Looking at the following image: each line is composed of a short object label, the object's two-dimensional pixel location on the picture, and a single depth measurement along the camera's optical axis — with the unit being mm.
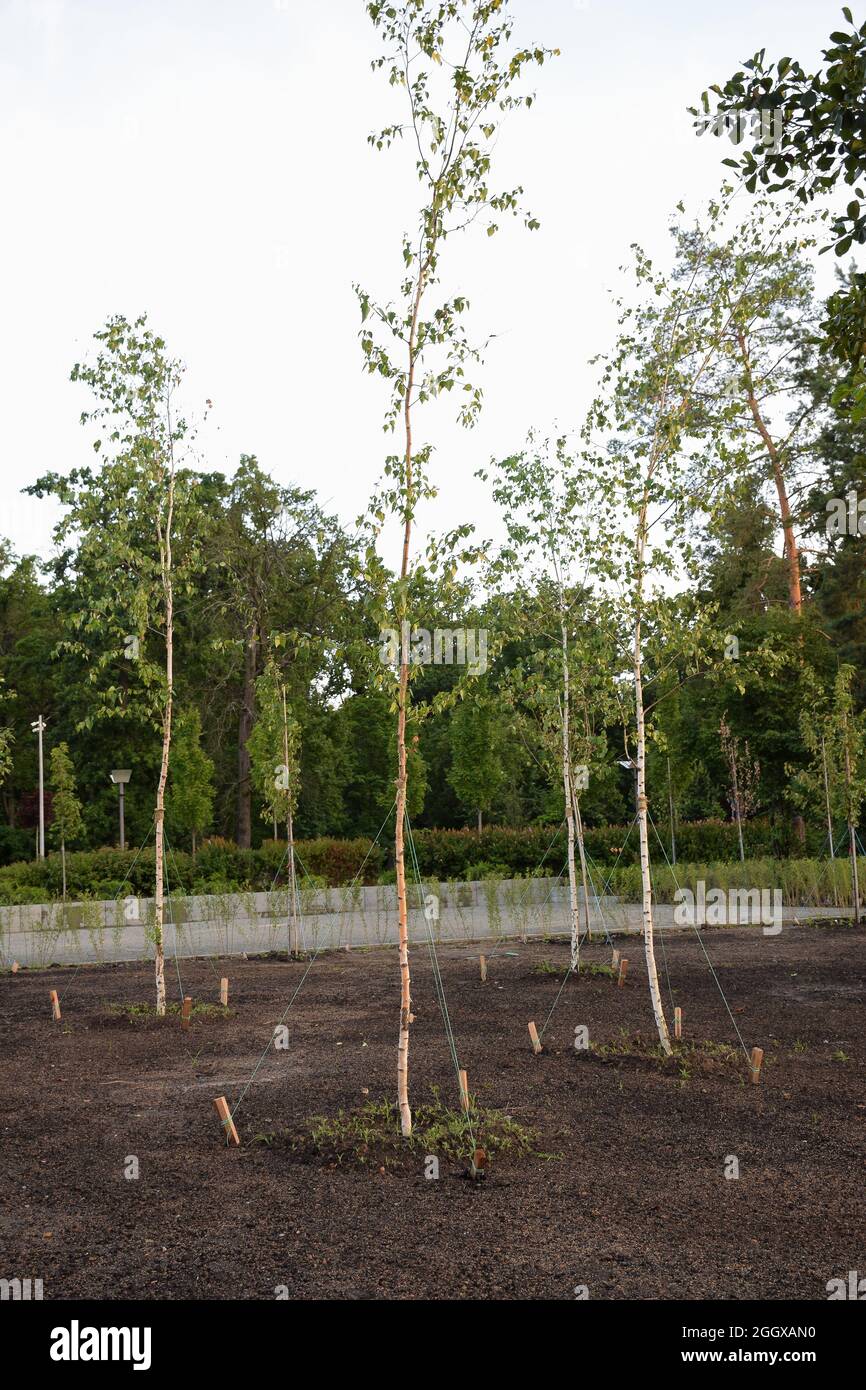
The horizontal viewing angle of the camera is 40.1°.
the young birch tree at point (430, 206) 6855
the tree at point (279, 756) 16578
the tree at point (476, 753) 27875
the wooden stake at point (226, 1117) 6711
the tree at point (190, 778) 28328
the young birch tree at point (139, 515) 10922
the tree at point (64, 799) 22750
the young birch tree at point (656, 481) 8984
